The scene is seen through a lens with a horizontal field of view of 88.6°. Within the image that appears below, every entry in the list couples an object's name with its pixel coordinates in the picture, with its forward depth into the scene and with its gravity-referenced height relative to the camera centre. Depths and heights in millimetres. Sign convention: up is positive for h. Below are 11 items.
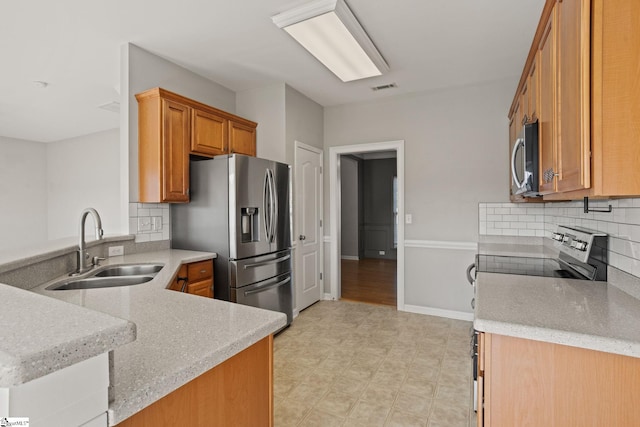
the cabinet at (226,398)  707 -463
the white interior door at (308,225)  3840 -181
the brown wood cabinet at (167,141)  2660 +593
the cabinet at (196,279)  2385 -521
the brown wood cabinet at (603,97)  960 +339
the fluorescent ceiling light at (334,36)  2219 +1323
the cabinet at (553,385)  1016 -579
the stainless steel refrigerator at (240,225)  2715 -128
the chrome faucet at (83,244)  1884 -195
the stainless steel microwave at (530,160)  1641 +252
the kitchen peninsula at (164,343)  549 -338
